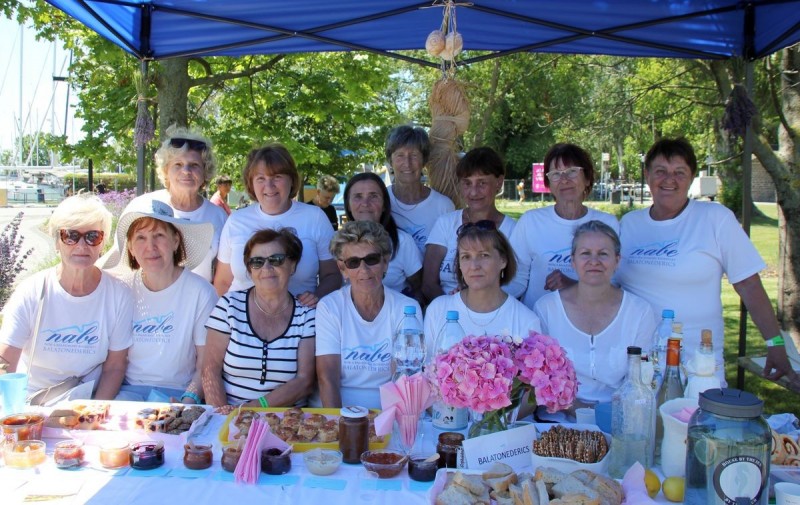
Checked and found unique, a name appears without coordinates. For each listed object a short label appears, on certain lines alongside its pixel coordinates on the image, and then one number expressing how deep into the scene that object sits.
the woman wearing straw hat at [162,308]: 2.97
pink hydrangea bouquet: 1.86
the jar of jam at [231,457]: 1.96
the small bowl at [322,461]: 1.94
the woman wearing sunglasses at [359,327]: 2.82
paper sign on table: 1.91
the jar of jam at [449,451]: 1.98
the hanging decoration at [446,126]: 4.07
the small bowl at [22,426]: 2.05
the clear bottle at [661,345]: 2.17
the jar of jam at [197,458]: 1.99
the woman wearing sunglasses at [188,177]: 3.74
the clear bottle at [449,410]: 2.25
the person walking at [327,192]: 9.87
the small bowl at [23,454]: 1.96
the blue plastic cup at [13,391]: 2.19
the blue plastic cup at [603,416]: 2.36
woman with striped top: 2.86
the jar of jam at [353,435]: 2.04
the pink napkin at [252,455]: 1.91
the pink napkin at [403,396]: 2.10
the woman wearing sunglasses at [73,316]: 2.76
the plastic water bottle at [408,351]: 2.33
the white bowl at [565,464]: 1.85
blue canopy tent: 3.89
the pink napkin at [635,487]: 1.71
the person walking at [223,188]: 9.35
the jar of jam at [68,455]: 1.98
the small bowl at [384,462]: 1.94
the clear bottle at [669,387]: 2.10
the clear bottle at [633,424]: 1.92
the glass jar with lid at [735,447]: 1.52
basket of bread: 1.60
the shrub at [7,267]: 6.78
